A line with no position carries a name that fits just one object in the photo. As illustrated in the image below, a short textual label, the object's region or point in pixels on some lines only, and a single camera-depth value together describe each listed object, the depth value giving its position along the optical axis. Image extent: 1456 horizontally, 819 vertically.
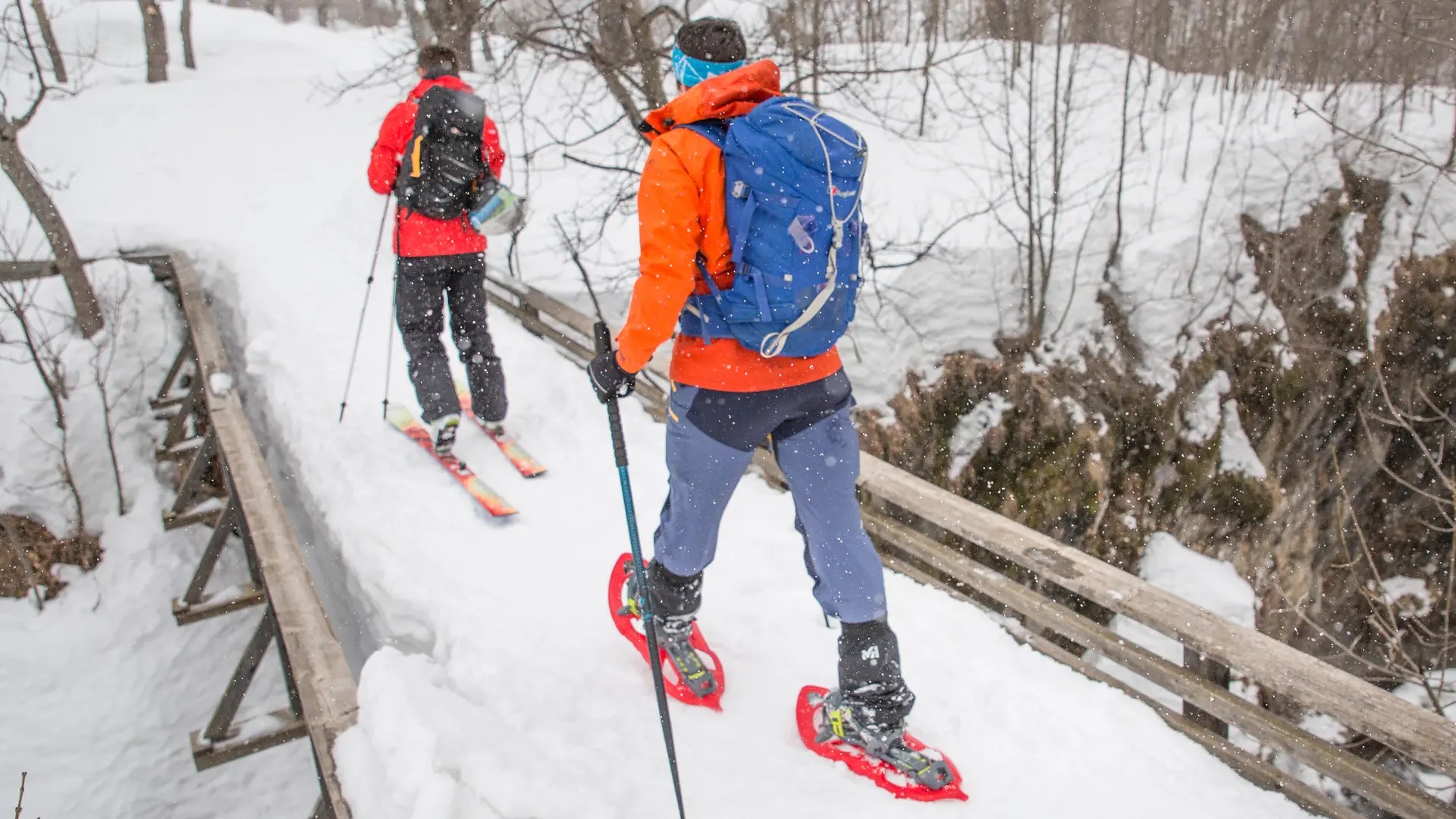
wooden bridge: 2.61
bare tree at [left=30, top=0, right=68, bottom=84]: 13.17
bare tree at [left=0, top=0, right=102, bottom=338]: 9.06
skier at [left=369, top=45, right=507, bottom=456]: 4.64
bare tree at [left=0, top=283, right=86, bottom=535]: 9.06
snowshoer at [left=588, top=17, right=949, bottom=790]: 2.28
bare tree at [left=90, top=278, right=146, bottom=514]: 9.38
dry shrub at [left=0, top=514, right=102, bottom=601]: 8.75
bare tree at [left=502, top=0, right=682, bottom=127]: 8.93
